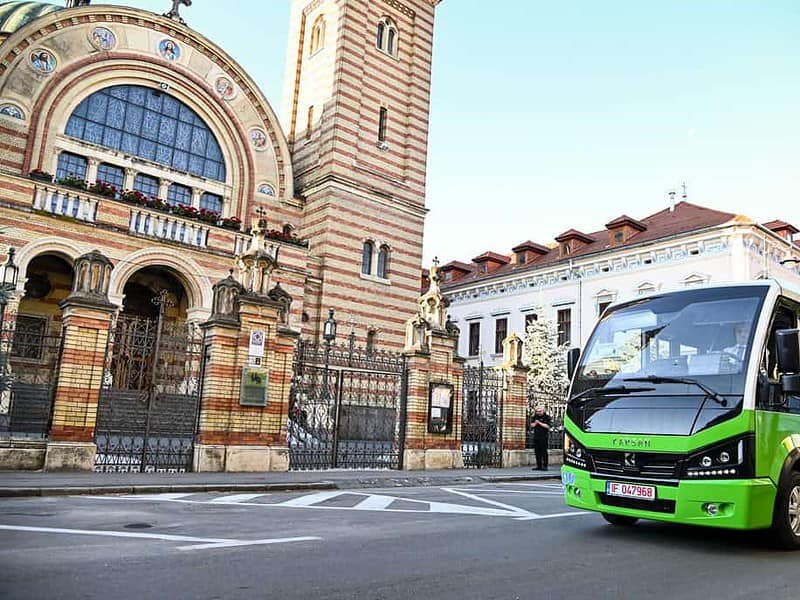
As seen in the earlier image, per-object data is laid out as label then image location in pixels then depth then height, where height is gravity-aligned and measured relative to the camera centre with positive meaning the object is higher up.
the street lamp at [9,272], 13.27 +2.86
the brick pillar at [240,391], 13.08 +0.72
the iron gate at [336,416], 14.89 +0.39
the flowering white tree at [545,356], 32.88 +4.20
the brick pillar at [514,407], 18.23 +0.85
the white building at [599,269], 31.53 +8.98
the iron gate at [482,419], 17.67 +0.50
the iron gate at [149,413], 12.38 +0.25
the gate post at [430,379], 16.02 +1.35
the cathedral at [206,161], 21.80 +9.99
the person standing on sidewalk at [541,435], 17.17 +0.15
